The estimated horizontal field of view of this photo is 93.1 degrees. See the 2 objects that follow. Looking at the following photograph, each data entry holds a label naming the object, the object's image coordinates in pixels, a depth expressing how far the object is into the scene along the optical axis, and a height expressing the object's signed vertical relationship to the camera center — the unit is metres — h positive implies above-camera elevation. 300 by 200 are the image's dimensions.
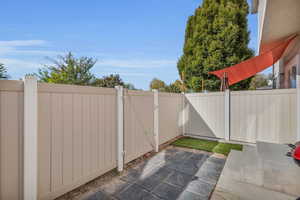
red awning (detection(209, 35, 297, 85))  4.47 +1.24
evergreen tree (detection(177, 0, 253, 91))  8.93 +3.83
